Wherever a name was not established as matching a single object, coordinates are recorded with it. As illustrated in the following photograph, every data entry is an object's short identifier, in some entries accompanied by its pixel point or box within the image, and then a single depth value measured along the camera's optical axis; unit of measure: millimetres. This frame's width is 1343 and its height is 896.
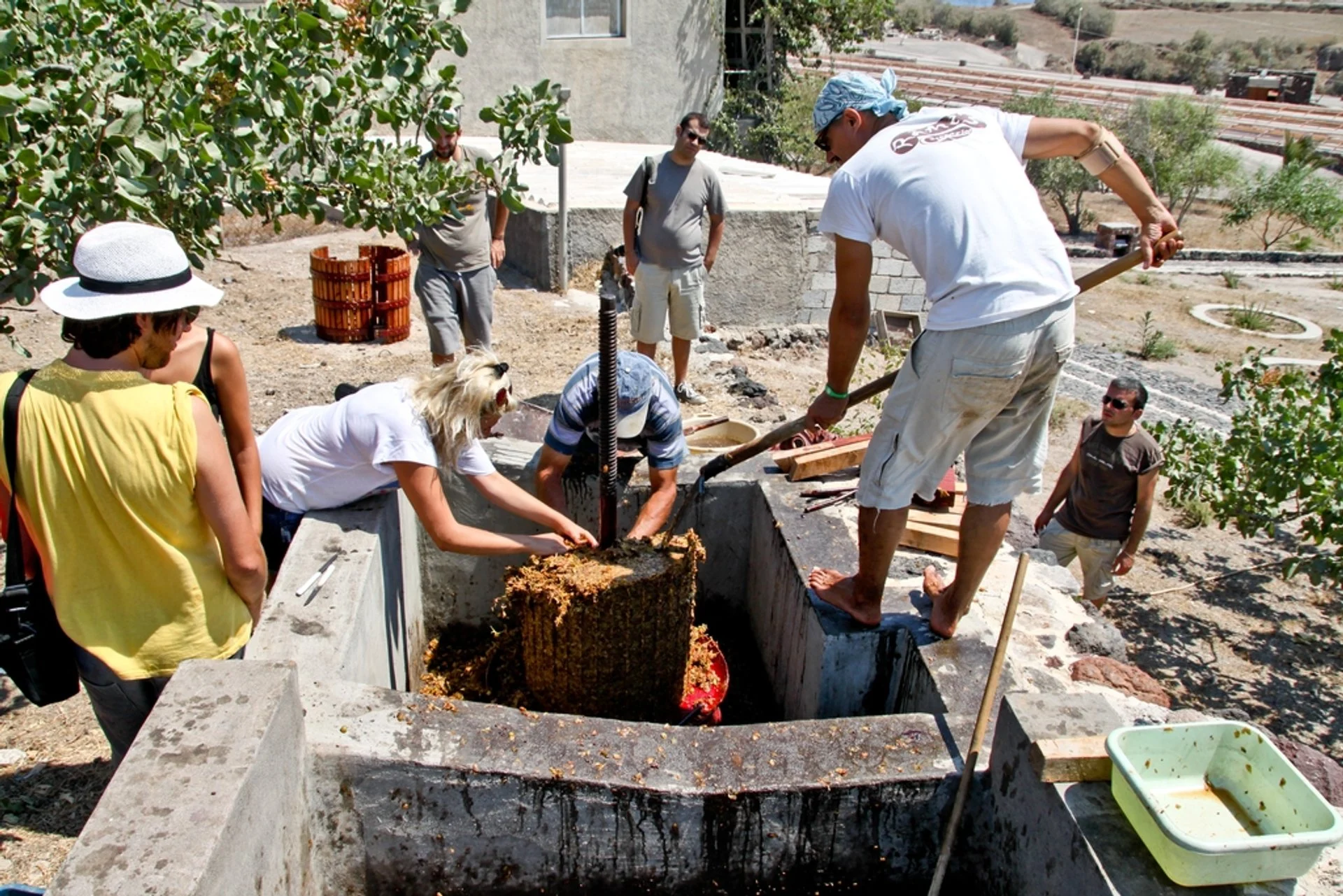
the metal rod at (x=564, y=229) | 8266
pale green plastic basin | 1928
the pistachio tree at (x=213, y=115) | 2883
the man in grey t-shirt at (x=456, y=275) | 6090
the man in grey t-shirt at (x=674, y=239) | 6574
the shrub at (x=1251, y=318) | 13375
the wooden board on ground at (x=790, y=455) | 4273
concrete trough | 2195
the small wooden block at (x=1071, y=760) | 2209
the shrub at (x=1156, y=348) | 11586
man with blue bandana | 2752
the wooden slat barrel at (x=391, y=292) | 8023
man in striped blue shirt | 3598
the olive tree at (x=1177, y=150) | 21688
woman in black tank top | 2793
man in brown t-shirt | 4844
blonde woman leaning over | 3033
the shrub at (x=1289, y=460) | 4289
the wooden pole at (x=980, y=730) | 2430
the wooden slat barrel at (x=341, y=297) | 7855
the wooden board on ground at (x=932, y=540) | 3826
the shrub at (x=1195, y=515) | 7262
